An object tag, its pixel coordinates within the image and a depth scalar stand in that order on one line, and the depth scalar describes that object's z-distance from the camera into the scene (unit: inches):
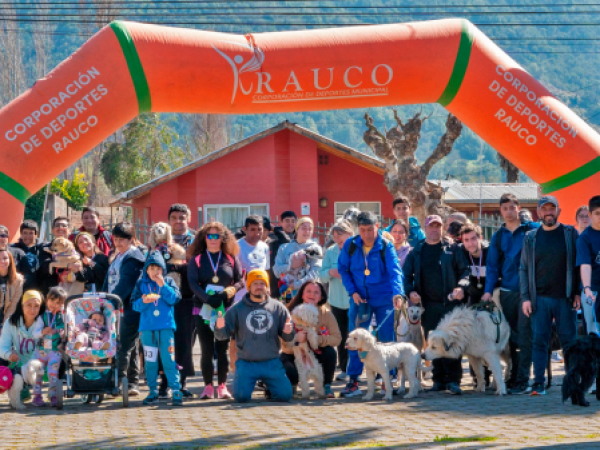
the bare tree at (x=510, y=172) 1849.2
